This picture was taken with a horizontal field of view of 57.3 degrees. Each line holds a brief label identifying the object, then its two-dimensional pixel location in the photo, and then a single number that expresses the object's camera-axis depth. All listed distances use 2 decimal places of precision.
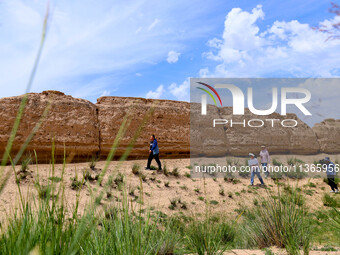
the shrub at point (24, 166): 13.21
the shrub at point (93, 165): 15.54
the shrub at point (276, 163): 22.27
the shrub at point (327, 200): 13.40
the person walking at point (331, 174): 15.35
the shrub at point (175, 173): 16.64
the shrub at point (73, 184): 12.71
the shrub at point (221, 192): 15.25
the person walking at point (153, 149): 15.50
